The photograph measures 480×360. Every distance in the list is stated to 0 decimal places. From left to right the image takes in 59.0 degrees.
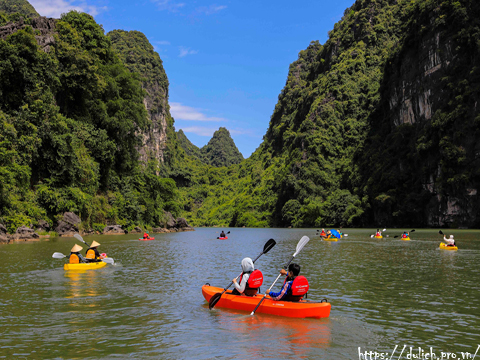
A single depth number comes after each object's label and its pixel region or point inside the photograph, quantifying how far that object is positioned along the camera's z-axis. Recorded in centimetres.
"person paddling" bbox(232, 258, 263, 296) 1095
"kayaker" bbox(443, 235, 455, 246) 2577
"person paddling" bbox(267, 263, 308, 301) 1001
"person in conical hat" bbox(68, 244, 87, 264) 1755
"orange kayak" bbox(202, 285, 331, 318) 959
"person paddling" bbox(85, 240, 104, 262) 1817
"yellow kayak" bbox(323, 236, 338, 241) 3978
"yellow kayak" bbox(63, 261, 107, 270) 1709
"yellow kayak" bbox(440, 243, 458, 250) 2561
